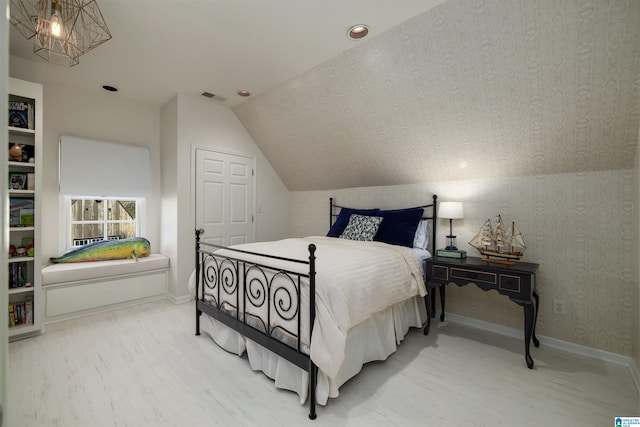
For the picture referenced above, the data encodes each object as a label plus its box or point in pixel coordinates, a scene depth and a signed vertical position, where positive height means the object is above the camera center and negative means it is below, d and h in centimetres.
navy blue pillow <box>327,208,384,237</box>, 361 -9
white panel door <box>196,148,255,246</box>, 379 +21
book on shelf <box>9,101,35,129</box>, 260 +91
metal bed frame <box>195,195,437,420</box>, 172 -65
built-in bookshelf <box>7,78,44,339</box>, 258 +4
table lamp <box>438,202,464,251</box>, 284 +1
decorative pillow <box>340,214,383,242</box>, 324 -19
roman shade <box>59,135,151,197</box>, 328 +54
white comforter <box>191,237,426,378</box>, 159 -50
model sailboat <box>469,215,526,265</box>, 243 -28
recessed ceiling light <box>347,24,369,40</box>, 225 +148
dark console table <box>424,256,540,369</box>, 214 -55
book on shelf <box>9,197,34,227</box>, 265 +0
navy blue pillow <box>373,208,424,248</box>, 303 -16
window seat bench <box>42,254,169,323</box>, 293 -84
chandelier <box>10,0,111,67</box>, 180 +144
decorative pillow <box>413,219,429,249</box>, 313 -28
